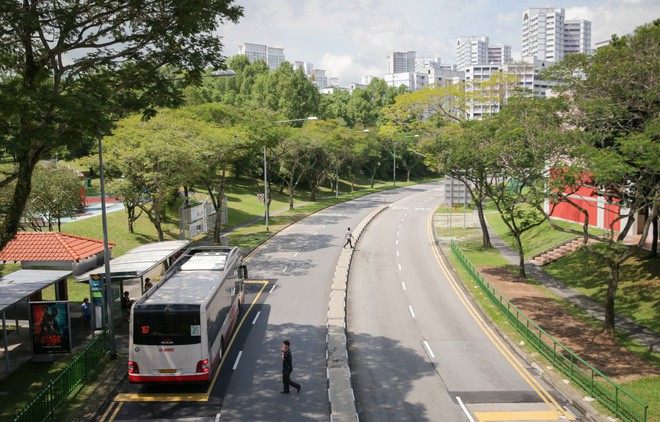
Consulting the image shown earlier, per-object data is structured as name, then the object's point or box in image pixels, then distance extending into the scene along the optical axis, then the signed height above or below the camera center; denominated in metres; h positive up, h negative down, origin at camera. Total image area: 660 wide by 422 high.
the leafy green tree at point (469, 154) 29.92 +1.18
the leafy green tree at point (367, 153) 81.28 +3.50
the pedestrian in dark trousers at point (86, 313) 23.14 -6.03
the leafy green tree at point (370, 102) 114.56 +16.49
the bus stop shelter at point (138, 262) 22.30 -3.98
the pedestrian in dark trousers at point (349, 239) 40.92 -5.11
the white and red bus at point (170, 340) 16.47 -5.19
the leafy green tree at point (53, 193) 35.88 -1.10
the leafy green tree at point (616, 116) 19.94 +2.40
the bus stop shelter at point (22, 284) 18.30 -4.14
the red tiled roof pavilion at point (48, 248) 25.28 -3.51
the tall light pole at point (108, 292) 19.59 -4.38
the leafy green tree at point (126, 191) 34.94 -0.99
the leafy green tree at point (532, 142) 22.72 +1.34
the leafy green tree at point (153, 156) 34.19 +1.29
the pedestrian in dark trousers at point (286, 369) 16.77 -6.24
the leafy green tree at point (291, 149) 62.28 +3.16
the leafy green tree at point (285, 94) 86.12 +13.69
